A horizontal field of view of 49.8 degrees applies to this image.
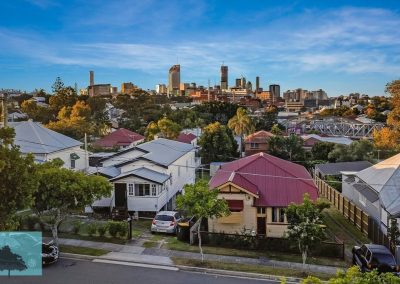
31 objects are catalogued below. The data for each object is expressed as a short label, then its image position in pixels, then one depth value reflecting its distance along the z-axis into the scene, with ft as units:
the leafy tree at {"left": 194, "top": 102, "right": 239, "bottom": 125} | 378.53
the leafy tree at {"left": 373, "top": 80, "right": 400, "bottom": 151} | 136.77
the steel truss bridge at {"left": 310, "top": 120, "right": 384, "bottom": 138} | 344.28
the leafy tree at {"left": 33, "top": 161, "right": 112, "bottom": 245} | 72.87
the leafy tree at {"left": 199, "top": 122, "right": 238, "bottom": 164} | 200.03
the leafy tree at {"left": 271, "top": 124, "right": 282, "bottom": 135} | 273.46
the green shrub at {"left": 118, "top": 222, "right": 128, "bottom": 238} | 85.15
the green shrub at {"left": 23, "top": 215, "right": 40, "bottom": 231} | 88.83
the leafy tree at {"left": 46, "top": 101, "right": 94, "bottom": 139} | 216.13
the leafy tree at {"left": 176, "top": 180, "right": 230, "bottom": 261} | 74.28
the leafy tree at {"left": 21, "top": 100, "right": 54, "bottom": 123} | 279.36
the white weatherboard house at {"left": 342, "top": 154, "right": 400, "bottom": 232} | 87.25
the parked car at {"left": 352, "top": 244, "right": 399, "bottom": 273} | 66.95
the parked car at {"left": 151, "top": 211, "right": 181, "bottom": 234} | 90.27
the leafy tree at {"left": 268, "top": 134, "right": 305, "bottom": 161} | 204.21
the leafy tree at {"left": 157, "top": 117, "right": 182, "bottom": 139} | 213.87
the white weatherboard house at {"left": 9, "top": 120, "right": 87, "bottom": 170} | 127.34
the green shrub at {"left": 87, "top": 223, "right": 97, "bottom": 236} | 86.43
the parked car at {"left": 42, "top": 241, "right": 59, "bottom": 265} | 68.54
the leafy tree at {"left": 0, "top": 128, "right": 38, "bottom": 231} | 48.83
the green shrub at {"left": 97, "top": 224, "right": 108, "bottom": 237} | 86.07
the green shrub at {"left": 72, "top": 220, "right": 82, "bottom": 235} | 87.97
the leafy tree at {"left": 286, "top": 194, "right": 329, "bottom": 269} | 69.05
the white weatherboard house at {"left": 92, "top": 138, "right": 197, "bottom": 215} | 102.99
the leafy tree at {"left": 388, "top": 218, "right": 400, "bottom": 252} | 77.56
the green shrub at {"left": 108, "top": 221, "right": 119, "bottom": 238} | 85.51
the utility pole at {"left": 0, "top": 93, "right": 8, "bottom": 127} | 66.28
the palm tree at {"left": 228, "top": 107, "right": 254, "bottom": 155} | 279.28
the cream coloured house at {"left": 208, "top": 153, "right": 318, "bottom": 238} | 91.15
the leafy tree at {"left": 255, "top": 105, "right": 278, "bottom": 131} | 365.65
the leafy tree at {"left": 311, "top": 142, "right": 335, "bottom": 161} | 202.16
